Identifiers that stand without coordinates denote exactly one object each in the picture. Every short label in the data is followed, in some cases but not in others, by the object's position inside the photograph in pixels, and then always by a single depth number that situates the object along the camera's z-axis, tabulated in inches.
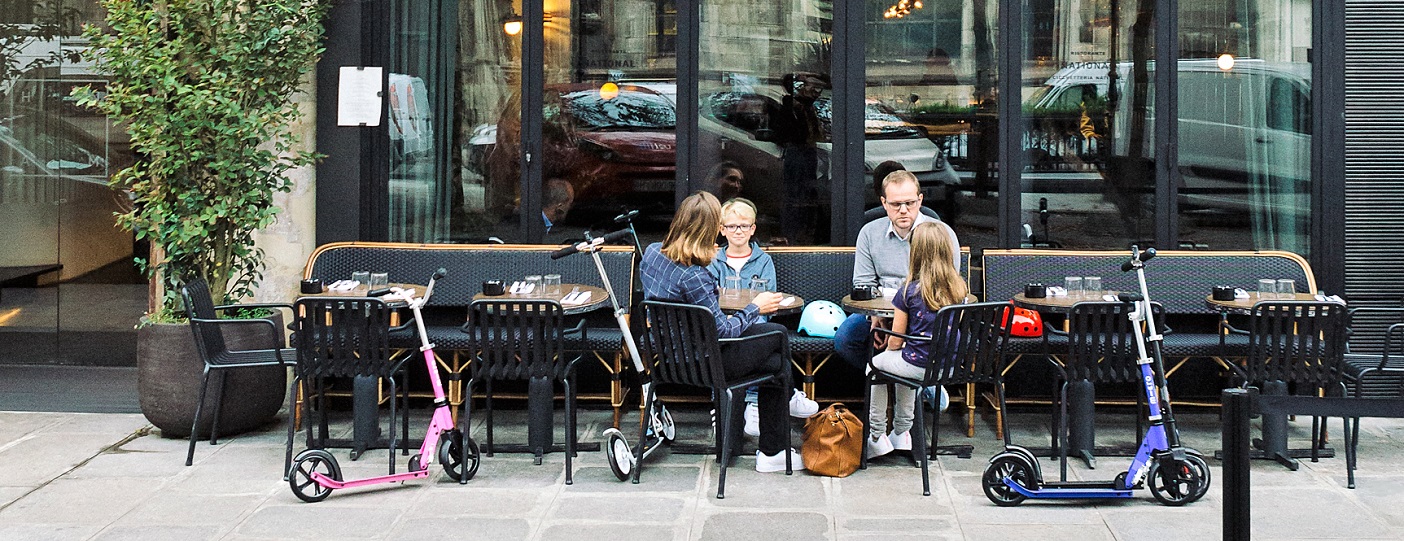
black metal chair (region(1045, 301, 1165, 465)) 242.5
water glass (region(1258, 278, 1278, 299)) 275.1
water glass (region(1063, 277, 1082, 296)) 275.4
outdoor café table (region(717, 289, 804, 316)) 256.4
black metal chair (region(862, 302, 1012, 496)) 232.7
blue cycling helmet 278.2
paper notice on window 310.2
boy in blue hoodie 284.4
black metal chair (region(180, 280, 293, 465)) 256.5
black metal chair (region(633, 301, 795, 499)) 231.3
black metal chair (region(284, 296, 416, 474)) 239.6
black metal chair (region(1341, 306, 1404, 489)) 298.4
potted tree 268.1
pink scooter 224.1
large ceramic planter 269.9
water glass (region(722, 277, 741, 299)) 275.2
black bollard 143.2
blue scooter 219.6
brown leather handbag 242.7
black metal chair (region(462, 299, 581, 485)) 241.4
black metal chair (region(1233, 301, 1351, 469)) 241.4
